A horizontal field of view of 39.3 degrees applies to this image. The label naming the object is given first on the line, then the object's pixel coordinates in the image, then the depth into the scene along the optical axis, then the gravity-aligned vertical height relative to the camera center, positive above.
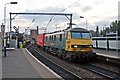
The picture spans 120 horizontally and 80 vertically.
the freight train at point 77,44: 14.15 -0.48
